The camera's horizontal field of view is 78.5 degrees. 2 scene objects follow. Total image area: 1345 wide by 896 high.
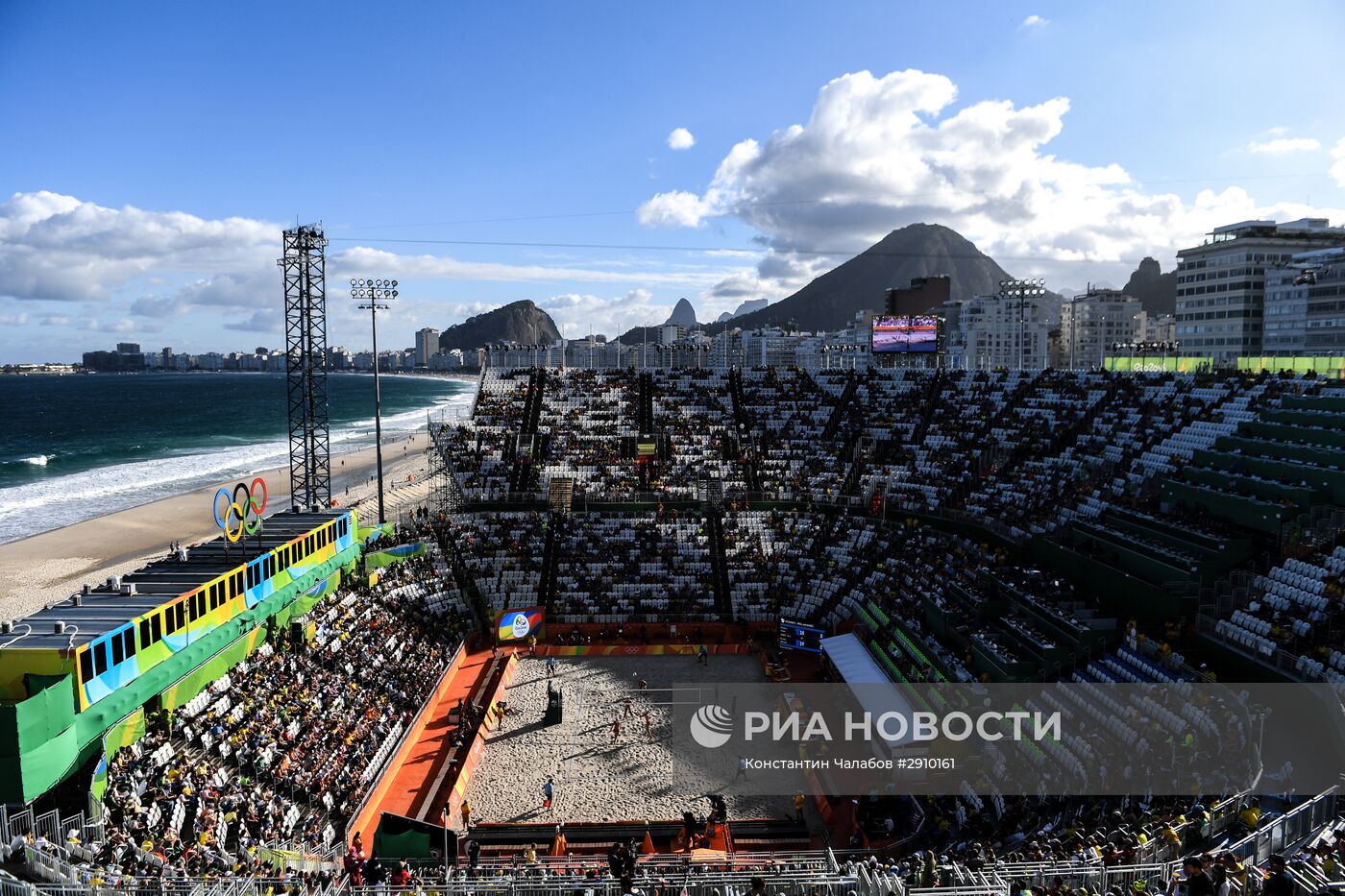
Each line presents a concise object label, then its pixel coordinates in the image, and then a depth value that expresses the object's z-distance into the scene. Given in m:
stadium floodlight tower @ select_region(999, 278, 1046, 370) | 134.02
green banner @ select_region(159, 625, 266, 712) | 22.44
